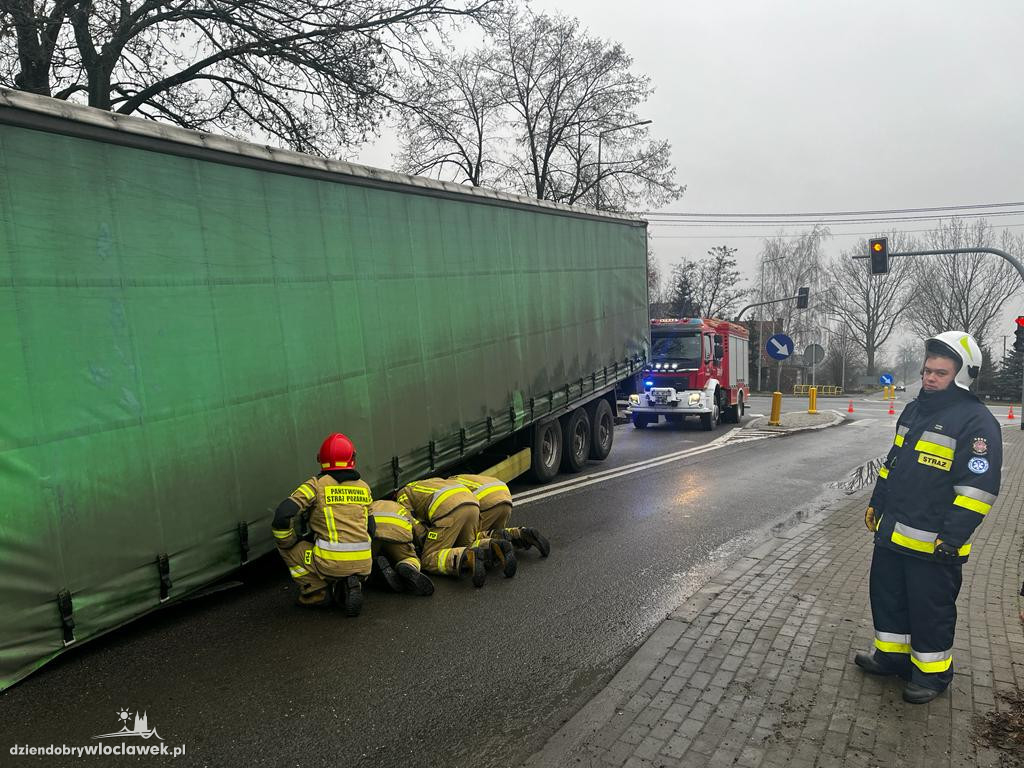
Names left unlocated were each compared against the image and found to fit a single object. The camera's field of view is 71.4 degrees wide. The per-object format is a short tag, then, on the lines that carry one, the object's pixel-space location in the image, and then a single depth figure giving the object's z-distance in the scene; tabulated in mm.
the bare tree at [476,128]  25484
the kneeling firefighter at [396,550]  5465
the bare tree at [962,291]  58781
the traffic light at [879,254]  20438
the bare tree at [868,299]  65250
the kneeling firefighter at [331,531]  4973
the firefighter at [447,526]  5777
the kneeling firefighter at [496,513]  6316
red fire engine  17734
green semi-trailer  3816
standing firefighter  3592
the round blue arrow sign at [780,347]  19234
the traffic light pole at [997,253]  18750
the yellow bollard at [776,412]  19250
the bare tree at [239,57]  11328
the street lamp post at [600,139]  27859
